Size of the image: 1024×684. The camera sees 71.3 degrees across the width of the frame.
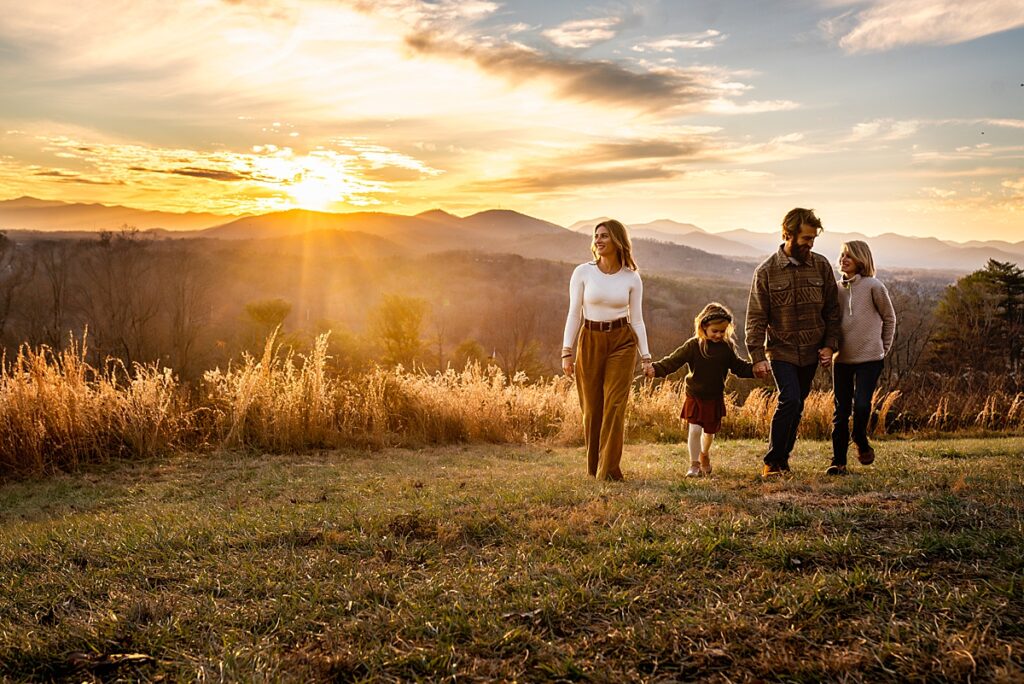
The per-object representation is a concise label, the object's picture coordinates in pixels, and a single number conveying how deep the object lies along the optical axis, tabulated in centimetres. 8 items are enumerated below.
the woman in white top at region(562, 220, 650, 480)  621
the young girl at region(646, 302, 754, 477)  657
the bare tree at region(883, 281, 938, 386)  3198
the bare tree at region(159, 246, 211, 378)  2892
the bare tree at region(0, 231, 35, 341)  2726
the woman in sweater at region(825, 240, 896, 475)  611
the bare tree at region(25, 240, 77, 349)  2397
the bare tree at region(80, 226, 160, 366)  2794
